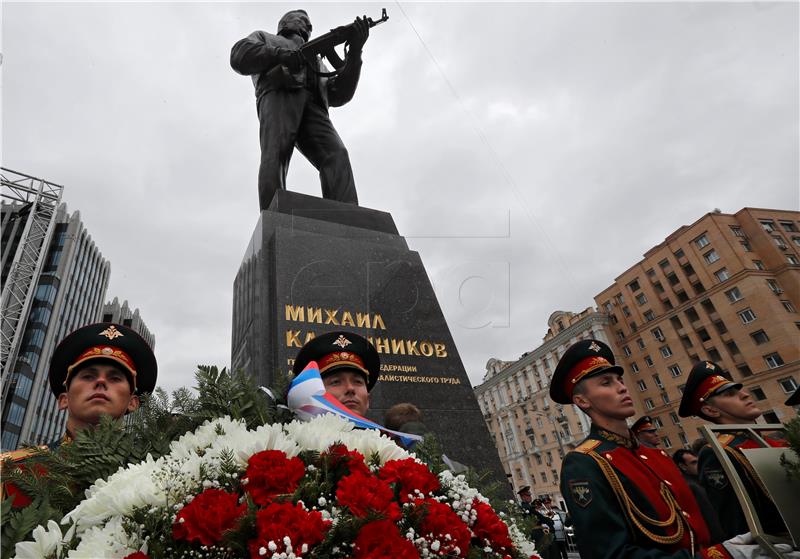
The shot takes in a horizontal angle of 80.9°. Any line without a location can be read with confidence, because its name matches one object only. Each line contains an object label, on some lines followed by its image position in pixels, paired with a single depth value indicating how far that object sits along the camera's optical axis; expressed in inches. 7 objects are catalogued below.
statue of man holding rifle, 290.7
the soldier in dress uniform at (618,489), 84.7
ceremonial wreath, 42.0
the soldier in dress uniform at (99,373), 83.7
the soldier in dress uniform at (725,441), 96.5
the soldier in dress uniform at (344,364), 108.5
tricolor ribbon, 68.6
